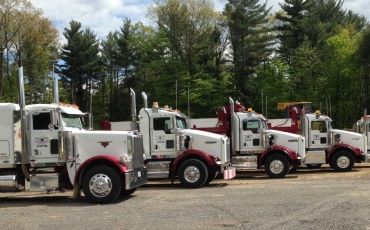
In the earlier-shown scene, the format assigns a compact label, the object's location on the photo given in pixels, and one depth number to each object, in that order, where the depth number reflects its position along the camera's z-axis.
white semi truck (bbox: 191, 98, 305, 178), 22.12
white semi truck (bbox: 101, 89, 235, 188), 18.70
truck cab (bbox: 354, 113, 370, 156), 27.25
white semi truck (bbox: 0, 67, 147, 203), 14.57
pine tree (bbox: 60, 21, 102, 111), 70.75
